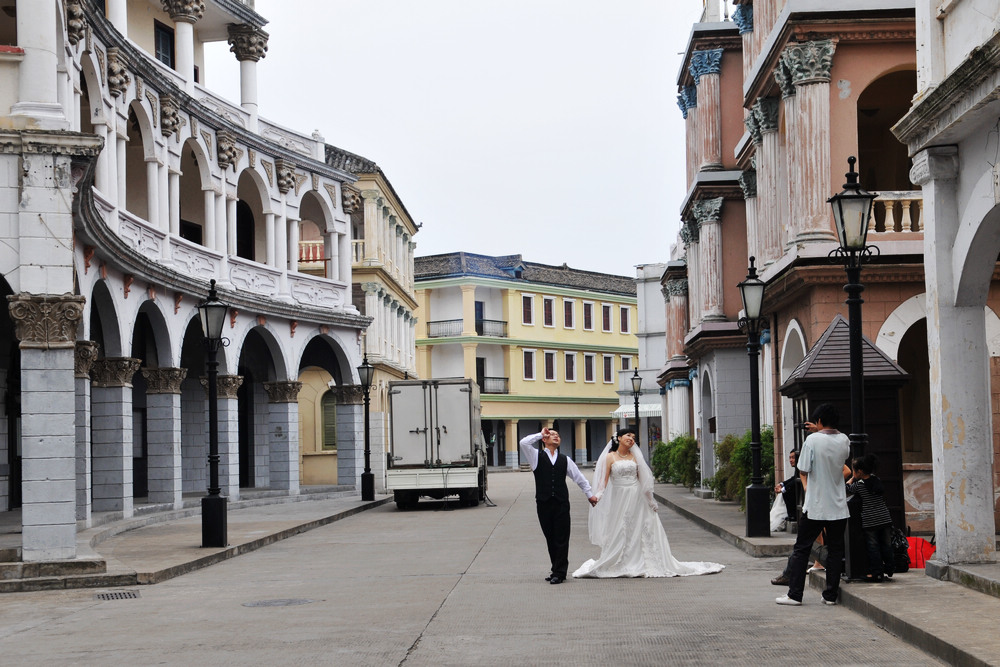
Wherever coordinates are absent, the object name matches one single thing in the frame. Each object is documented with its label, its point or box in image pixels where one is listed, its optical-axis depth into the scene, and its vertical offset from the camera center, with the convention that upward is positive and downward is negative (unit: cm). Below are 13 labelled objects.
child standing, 1269 -105
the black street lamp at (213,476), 1966 -83
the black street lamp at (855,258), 1309 +153
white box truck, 3175 -50
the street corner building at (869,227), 1268 +259
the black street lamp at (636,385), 4664 +100
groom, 1482 -91
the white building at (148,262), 1589 +298
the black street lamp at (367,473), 3509 -147
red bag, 1415 -156
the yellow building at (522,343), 7788 +439
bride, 1541 -135
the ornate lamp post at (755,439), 1881 -43
